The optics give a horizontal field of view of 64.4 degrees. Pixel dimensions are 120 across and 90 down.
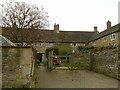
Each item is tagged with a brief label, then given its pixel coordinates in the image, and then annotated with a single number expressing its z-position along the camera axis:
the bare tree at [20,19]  10.11
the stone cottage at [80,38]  18.10
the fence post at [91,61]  9.20
